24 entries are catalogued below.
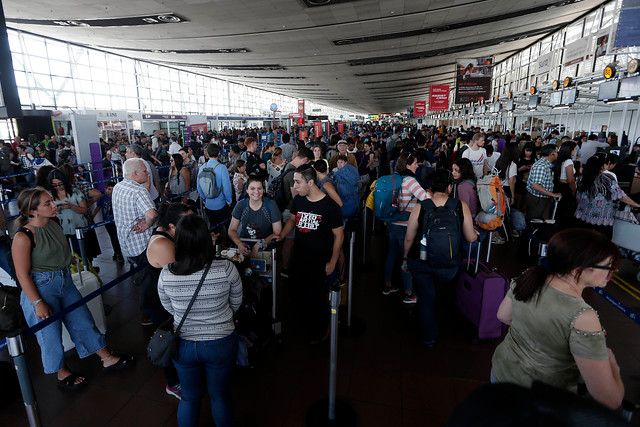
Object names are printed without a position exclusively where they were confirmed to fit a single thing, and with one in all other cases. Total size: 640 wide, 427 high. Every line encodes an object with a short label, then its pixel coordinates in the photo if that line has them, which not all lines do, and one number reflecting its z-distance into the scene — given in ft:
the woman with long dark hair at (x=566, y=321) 4.52
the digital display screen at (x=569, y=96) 33.19
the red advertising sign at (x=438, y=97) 76.13
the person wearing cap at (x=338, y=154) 17.64
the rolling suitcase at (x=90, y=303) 11.21
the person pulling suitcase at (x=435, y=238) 9.60
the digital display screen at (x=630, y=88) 23.79
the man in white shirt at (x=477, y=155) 20.88
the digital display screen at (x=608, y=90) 25.75
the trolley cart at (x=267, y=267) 10.89
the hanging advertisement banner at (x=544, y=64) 50.95
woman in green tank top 8.42
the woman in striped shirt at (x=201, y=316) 6.04
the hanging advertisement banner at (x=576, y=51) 41.41
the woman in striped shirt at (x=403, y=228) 12.61
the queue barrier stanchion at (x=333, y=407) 7.48
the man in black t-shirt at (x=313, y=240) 10.15
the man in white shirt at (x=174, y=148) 32.99
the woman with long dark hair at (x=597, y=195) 15.93
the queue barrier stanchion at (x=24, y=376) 5.85
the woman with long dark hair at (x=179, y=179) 20.75
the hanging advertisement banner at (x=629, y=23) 22.52
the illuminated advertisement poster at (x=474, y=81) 61.00
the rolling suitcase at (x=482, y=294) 10.75
